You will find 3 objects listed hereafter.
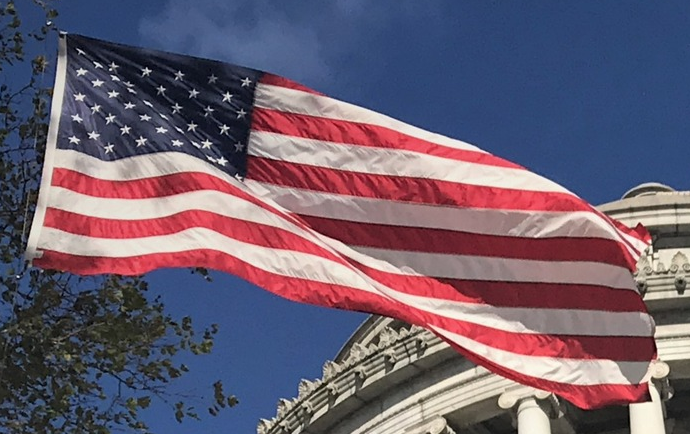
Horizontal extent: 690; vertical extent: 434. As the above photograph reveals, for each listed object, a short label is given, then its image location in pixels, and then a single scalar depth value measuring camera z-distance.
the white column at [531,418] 37.50
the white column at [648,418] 36.84
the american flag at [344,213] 18.38
